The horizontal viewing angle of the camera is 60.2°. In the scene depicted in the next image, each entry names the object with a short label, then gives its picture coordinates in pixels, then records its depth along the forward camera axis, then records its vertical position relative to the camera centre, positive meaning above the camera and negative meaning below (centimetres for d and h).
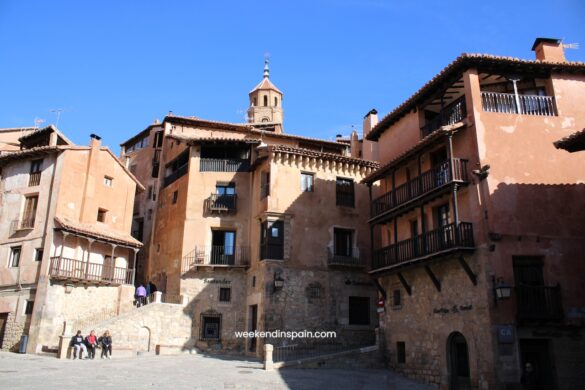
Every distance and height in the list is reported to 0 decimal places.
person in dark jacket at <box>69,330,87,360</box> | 2256 -55
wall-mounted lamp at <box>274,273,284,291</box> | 2580 +258
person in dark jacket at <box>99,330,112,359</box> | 2319 -51
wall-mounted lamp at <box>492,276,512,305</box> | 1596 +145
